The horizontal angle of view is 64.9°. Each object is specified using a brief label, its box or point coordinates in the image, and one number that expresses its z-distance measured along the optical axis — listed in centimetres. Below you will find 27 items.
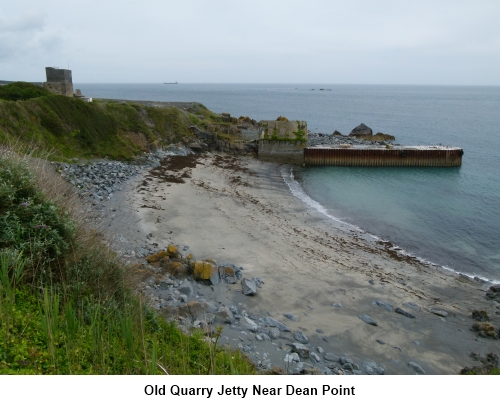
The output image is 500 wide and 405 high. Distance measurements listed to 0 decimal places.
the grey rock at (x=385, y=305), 1407
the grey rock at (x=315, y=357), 1035
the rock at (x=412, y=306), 1439
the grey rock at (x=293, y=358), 995
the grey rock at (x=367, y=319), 1290
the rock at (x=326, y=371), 960
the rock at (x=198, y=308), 1158
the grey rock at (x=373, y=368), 1026
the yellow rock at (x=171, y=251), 1538
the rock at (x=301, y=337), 1120
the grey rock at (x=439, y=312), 1423
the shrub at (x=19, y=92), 3669
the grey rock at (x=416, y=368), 1076
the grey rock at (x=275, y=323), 1171
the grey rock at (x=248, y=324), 1143
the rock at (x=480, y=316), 1412
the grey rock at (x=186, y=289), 1310
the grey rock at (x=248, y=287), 1375
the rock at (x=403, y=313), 1375
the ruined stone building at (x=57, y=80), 4497
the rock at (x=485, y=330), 1309
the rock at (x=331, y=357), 1054
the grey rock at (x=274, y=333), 1122
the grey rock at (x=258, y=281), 1453
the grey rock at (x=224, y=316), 1153
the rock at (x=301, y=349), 1048
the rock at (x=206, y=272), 1408
